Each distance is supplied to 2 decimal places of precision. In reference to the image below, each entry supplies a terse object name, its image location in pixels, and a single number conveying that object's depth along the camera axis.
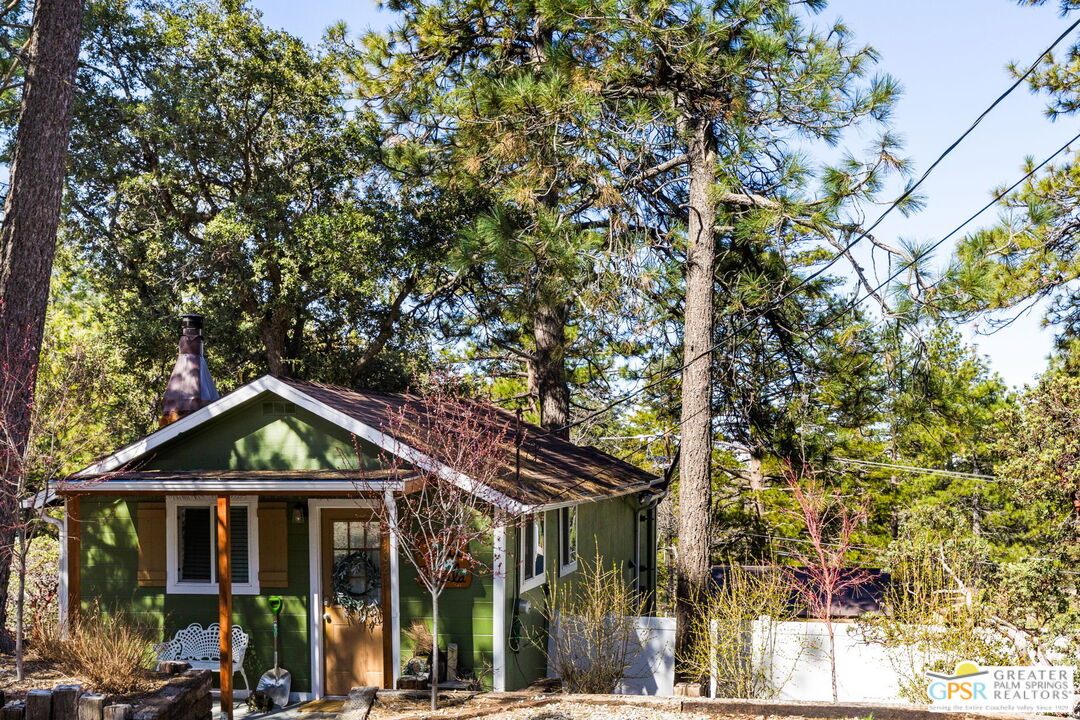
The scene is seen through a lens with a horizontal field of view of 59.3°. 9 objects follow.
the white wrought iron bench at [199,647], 11.30
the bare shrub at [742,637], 10.67
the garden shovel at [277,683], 11.02
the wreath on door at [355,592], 11.45
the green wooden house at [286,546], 10.86
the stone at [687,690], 9.64
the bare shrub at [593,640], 10.27
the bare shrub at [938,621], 9.35
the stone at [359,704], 9.66
